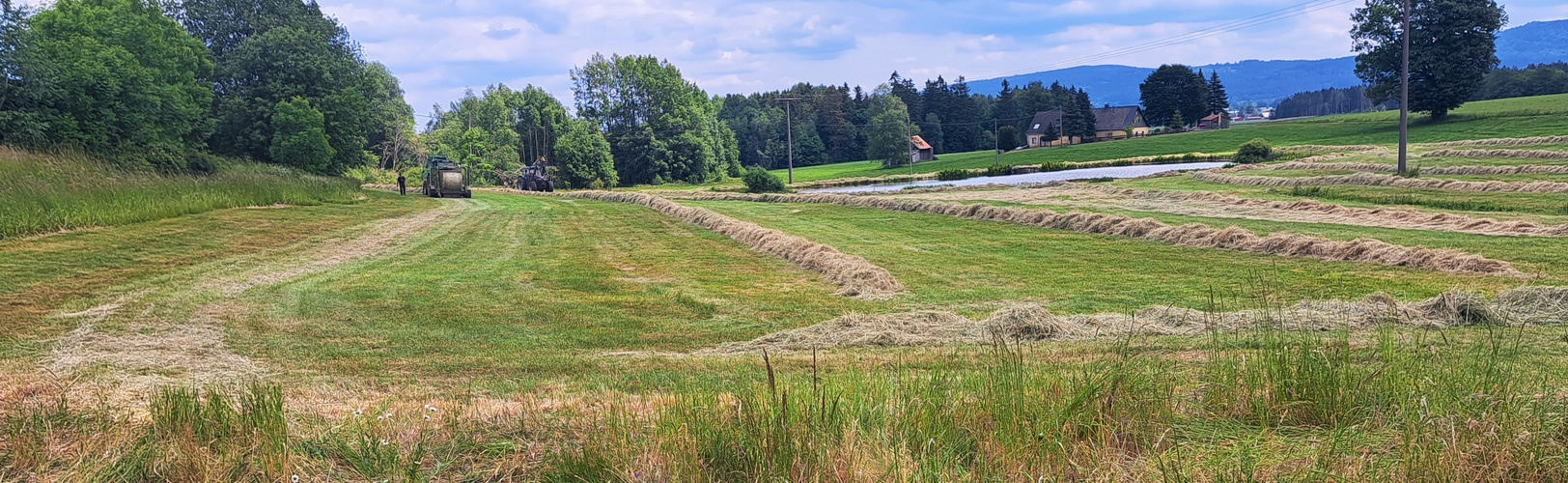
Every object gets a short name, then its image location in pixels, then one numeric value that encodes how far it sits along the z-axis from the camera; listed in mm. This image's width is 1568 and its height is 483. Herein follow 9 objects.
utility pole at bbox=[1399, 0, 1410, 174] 32125
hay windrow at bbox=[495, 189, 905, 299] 12578
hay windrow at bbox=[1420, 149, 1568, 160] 35212
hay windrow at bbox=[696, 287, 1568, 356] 8430
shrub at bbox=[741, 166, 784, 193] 51250
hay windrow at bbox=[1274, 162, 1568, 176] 29725
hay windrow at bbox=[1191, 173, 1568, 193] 25594
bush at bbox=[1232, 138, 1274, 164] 56250
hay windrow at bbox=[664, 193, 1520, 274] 12750
